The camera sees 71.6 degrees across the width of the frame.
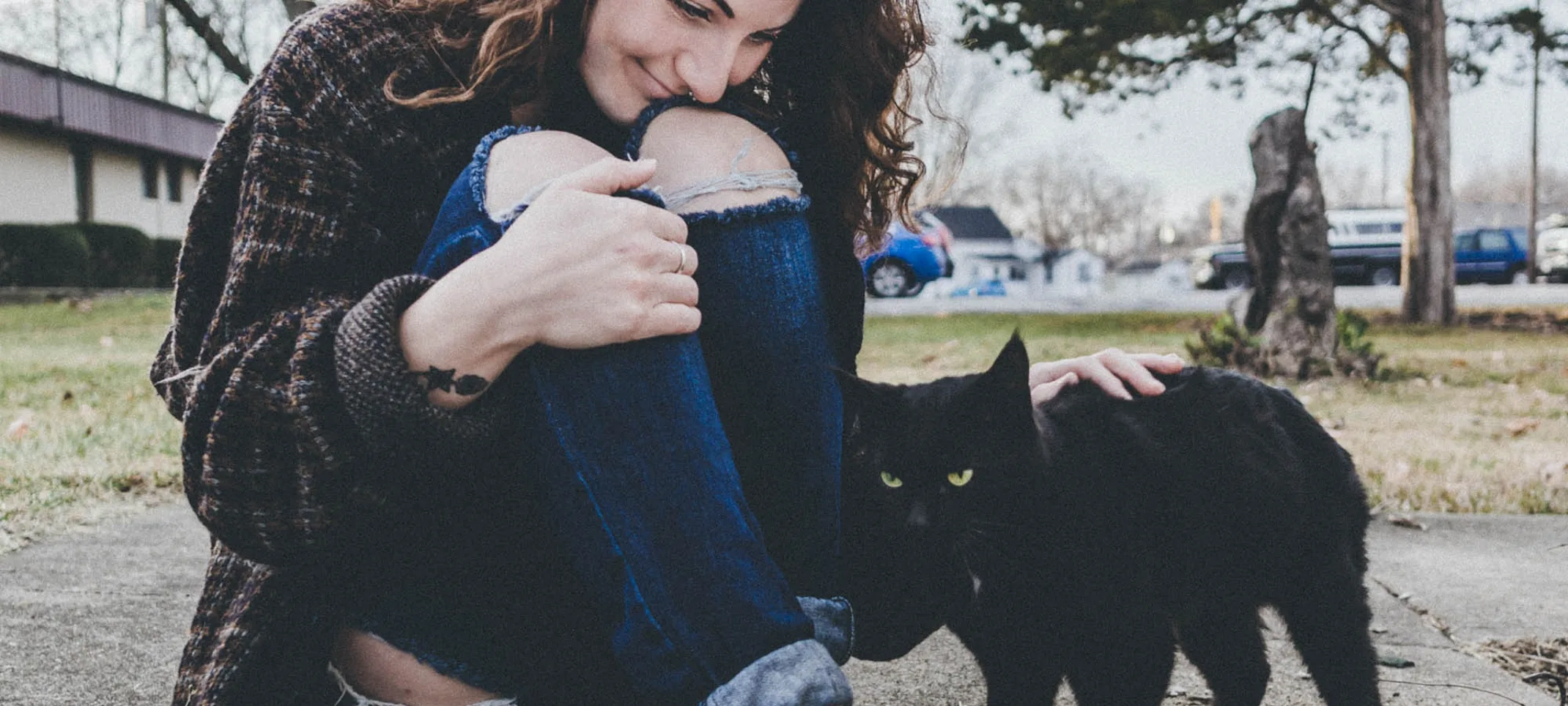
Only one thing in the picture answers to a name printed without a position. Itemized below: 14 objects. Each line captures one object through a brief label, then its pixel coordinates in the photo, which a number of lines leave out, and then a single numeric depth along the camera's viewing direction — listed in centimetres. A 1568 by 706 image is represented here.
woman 102
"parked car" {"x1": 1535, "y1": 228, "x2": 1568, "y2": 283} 2872
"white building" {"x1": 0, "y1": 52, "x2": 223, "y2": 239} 1833
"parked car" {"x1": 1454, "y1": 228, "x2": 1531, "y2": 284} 2697
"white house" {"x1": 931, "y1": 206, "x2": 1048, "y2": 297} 2856
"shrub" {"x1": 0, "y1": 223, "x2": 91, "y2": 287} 1473
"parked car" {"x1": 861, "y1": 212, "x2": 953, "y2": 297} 1480
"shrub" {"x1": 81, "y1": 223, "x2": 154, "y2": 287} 1608
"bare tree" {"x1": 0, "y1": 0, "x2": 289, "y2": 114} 2077
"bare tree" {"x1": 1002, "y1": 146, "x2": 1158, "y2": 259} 4906
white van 2742
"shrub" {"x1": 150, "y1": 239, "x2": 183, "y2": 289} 1775
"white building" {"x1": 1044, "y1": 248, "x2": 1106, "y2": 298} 2761
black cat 165
